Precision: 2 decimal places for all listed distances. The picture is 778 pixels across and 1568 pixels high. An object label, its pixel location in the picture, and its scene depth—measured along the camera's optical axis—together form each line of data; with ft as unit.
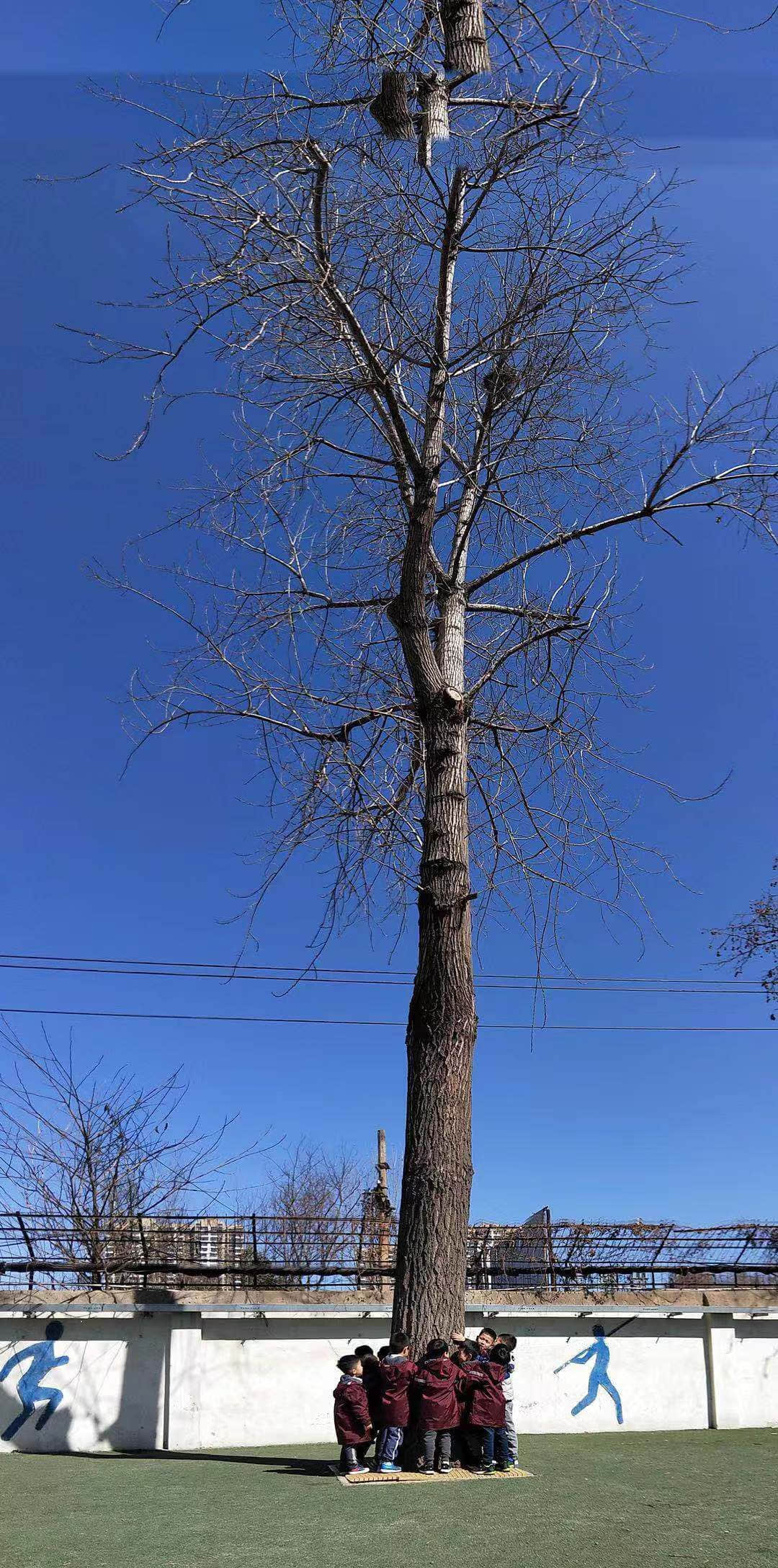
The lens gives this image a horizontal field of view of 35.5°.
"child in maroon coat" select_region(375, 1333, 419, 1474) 30.58
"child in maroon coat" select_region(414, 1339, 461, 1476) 30.07
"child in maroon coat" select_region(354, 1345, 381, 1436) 31.37
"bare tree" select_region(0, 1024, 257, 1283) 65.36
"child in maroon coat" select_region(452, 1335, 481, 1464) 31.48
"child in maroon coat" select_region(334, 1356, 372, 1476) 32.09
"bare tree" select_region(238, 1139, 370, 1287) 57.31
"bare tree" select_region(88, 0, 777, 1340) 32.68
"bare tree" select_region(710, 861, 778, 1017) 66.44
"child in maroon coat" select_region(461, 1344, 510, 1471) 31.48
